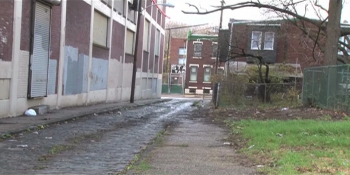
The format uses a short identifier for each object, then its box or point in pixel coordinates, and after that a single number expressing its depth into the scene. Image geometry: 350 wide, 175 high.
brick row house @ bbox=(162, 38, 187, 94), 70.88
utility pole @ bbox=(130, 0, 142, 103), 26.72
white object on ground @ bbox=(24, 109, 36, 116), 13.55
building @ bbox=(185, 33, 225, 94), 56.22
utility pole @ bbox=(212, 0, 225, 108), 21.82
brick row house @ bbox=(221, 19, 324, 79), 33.09
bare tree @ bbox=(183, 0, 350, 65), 18.19
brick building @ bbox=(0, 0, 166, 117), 12.63
